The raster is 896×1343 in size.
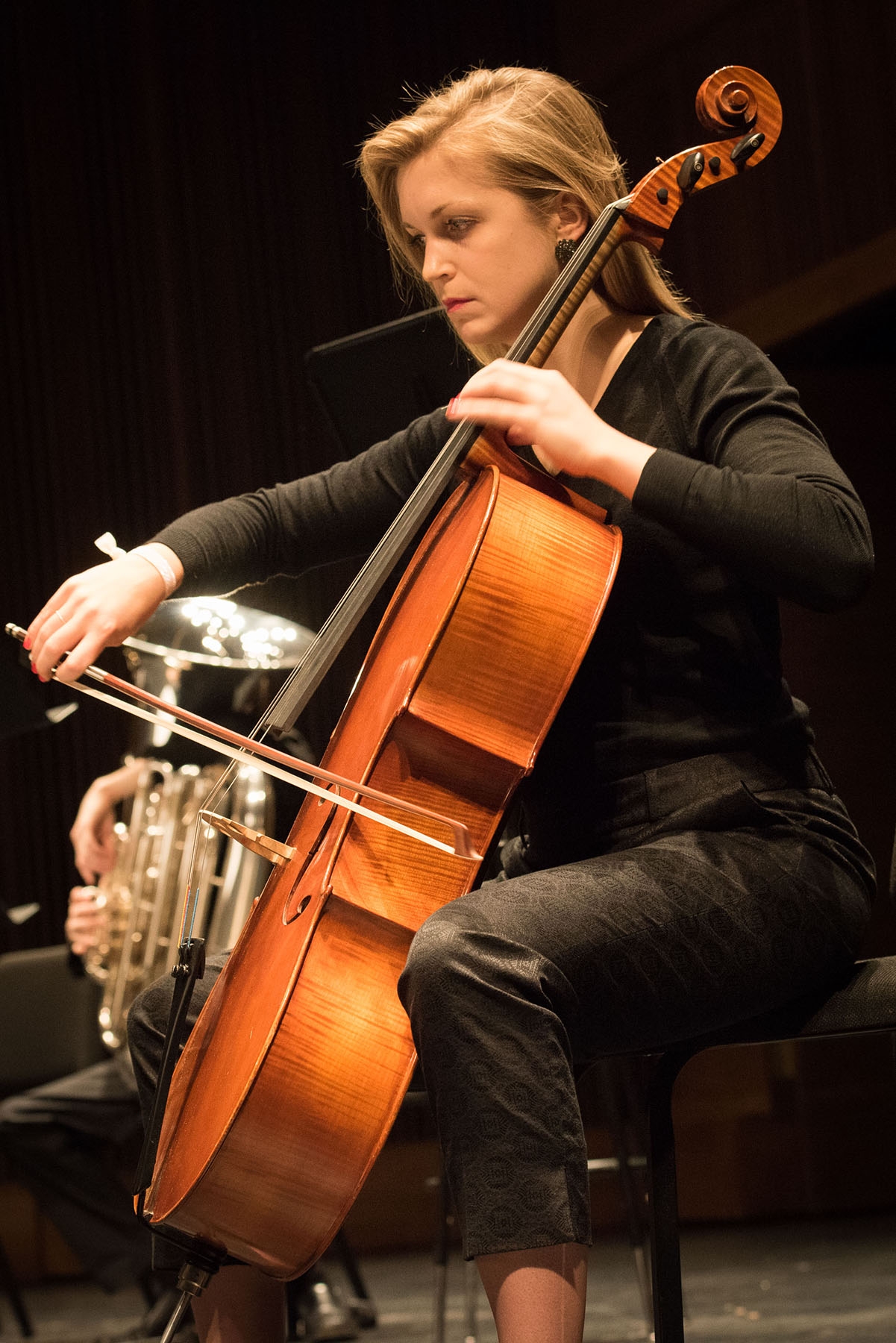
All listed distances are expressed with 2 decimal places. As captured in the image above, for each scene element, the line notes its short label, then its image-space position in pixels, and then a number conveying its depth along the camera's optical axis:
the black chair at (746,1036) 6.37
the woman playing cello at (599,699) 6.17
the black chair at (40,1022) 11.25
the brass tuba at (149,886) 9.34
